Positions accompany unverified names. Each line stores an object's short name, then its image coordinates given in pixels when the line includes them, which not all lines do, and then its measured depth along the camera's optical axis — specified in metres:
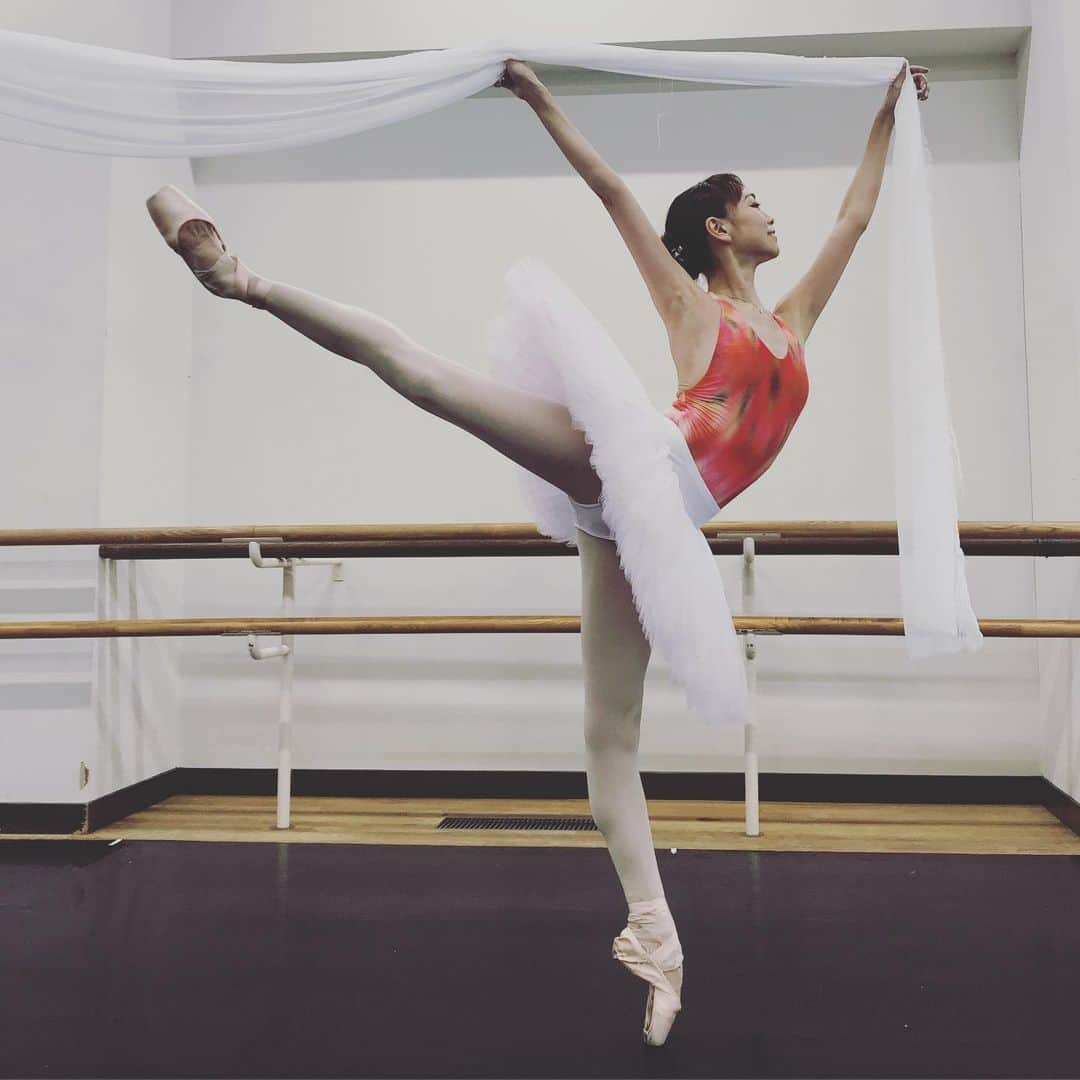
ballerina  1.24
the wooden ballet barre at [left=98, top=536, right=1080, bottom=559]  2.63
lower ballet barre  2.46
